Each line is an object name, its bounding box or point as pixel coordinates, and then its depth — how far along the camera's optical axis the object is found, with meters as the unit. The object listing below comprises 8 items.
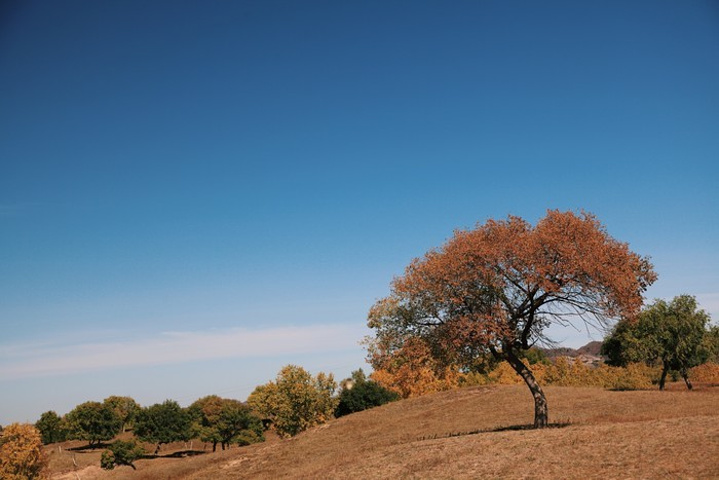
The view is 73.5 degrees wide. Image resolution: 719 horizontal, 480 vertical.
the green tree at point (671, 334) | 59.66
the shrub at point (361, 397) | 90.06
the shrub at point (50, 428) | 143.88
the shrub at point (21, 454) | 69.25
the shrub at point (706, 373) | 76.38
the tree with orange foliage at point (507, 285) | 28.02
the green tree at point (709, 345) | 60.04
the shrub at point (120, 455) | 89.81
